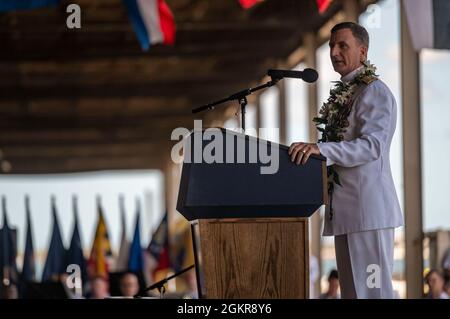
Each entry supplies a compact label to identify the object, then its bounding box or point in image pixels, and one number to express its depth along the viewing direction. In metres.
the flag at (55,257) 15.03
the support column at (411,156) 12.23
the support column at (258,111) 22.67
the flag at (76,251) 14.82
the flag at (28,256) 14.93
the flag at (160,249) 15.95
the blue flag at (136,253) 15.82
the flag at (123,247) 17.11
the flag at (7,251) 13.08
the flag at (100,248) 15.83
